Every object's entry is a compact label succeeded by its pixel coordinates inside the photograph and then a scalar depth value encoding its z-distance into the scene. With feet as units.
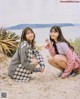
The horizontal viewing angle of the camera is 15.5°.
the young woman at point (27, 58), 7.44
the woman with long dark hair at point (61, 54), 7.44
